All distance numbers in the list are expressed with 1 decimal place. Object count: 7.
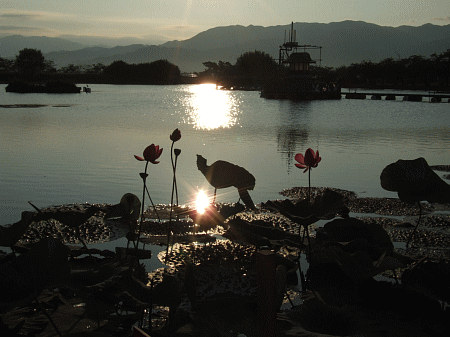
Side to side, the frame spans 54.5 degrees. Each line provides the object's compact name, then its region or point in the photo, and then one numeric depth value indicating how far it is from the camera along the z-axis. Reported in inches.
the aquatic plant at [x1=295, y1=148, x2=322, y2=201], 108.9
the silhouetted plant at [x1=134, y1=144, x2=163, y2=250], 120.0
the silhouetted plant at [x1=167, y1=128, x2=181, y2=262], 125.1
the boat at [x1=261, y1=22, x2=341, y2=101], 1838.1
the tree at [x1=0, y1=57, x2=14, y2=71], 4425.2
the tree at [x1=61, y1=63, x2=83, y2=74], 4438.5
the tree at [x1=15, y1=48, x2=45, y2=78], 3248.0
